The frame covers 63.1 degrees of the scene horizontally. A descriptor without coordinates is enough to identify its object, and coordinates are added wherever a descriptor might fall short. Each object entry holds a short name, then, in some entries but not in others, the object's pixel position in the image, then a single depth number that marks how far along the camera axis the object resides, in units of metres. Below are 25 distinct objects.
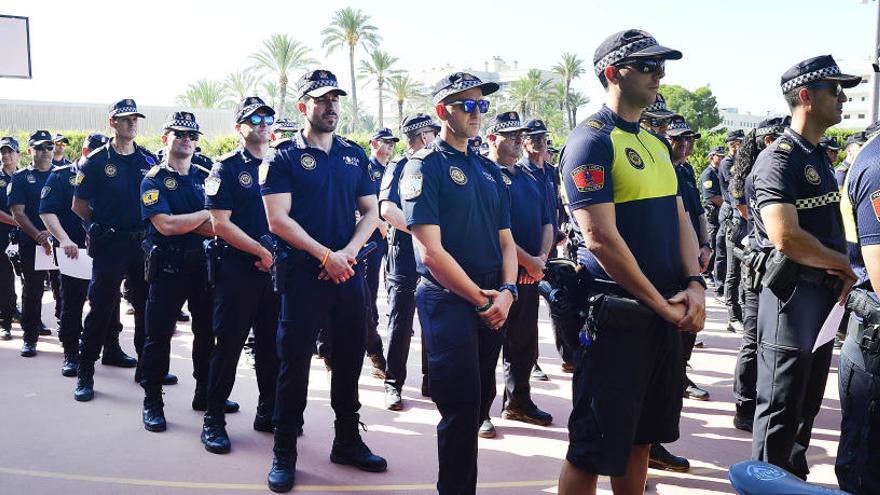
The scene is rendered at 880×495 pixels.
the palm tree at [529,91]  56.31
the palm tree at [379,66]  47.44
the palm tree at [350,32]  44.19
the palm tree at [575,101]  59.84
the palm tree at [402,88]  49.16
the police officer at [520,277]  5.16
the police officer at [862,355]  2.53
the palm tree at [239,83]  53.41
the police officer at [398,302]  5.53
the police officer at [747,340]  4.80
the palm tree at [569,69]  54.41
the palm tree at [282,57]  44.91
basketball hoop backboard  13.72
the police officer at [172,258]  4.96
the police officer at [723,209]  9.57
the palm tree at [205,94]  55.00
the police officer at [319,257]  4.03
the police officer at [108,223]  5.73
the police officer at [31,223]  7.25
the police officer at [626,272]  2.76
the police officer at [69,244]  6.31
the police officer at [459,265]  3.27
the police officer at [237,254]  4.49
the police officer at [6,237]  7.91
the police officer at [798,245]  3.35
